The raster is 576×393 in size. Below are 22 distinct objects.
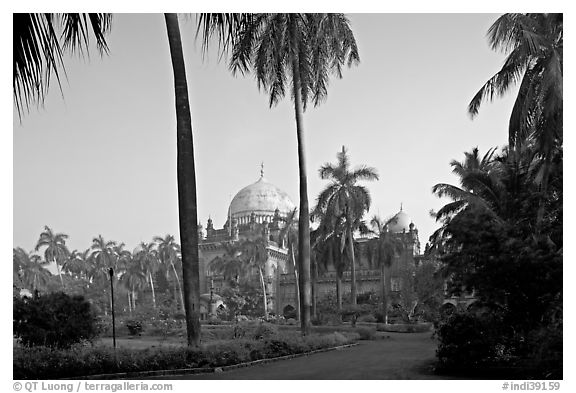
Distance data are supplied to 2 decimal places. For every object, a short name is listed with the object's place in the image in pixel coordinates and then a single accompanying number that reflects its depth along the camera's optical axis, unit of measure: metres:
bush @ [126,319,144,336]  31.52
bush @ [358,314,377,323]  40.41
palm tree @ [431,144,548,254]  15.95
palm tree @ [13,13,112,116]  6.36
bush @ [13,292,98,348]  13.99
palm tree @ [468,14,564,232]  12.02
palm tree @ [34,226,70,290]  39.01
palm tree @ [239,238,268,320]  53.09
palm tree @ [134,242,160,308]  58.81
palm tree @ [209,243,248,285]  54.41
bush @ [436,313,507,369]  12.17
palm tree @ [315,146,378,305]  32.94
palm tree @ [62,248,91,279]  51.73
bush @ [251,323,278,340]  16.86
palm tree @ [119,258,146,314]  58.19
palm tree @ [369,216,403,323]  39.72
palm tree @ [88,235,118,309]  53.28
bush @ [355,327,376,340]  25.11
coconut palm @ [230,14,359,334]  18.41
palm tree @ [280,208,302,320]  43.75
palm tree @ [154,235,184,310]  59.59
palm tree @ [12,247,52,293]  36.06
